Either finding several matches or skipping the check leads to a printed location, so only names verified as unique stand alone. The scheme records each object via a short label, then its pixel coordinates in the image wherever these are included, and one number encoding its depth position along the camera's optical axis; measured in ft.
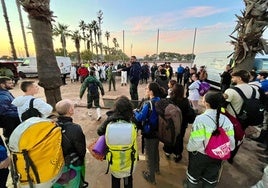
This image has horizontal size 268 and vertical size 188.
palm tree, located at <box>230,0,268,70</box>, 14.20
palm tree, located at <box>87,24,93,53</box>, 141.22
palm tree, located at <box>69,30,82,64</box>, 110.76
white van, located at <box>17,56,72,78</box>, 57.93
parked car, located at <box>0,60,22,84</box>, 44.35
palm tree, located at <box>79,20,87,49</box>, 137.61
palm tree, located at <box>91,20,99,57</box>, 142.03
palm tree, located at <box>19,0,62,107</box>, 12.50
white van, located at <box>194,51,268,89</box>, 30.25
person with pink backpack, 6.77
